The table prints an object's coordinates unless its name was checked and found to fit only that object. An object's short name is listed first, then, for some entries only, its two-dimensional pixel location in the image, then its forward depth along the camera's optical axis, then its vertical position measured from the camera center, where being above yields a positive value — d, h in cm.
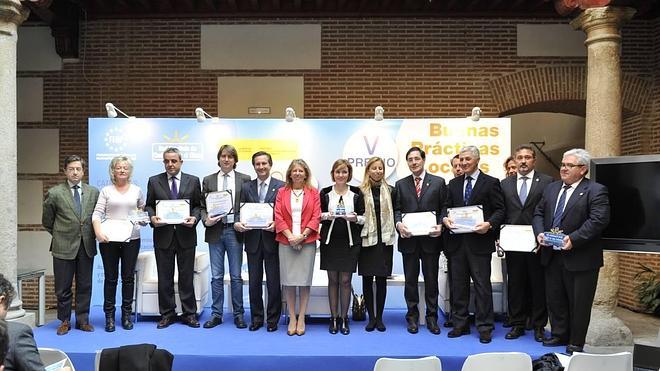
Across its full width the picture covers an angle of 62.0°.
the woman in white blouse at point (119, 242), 496 -50
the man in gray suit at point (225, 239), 519 -54
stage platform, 428 -137
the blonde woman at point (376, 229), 492 -41
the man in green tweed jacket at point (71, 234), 495 -48
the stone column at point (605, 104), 591 +88
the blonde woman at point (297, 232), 491 -44
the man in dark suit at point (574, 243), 438 -48
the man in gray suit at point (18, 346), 237 -72
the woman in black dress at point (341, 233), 490 -45
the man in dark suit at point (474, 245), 479 -55
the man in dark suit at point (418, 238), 494 -50
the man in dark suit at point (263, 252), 510 -65
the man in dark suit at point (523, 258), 488 -67
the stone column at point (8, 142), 516 +37
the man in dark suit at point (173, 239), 514 -54
